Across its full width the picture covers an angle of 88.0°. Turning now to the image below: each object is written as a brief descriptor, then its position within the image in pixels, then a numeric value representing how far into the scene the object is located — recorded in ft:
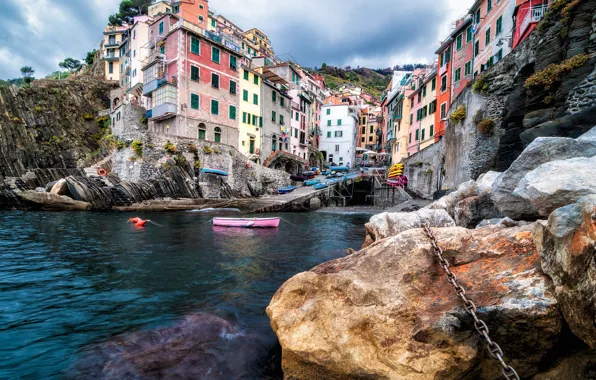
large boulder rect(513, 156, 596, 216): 14.05
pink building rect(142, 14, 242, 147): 113.50
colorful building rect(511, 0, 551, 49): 68.45
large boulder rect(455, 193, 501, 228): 30.35
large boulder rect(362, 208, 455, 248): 32.12
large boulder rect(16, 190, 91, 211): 82.89
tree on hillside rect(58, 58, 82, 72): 259.56
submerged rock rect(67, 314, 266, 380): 14.49
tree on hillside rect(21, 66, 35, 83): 241.33
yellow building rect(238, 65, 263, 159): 137.59
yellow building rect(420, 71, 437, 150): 122.75
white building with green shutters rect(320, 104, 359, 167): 231.09
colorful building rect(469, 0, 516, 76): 82.12
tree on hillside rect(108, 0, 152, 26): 219.82
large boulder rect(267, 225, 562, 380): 9.98
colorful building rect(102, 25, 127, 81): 194.70
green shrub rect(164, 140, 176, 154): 102.32
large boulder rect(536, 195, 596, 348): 7.83
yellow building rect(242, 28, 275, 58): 242.84
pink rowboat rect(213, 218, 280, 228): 63.62
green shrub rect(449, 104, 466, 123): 73.15
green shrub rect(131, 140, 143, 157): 99.04
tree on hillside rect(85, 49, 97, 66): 223.10
